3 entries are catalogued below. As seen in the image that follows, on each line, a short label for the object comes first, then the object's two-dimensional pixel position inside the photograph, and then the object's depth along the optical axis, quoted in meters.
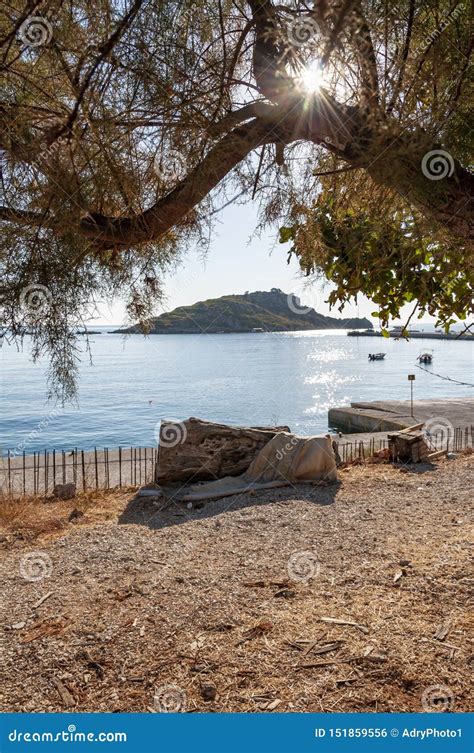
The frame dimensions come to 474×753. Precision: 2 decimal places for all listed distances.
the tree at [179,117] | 2.06
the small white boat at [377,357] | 105.91
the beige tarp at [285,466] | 8.82
